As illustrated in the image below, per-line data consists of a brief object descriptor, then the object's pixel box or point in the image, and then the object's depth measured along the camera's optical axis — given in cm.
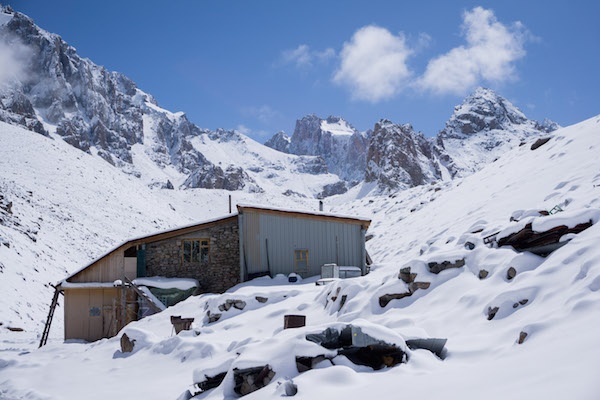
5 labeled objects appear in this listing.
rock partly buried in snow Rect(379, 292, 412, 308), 1216
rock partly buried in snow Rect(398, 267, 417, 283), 1239
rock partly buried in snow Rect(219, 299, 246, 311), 1748
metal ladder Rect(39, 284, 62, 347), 2151
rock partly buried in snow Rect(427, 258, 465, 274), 1191
